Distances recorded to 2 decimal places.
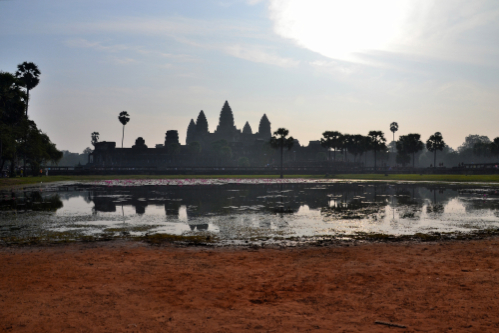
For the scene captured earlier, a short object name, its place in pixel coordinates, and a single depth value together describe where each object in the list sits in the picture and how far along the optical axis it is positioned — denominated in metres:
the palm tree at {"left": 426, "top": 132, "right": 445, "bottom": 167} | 85.94
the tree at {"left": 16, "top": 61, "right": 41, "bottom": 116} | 52.91
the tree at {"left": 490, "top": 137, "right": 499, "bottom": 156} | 82.46
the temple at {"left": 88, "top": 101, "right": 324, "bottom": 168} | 113.44
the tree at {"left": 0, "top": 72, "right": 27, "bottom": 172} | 39.88
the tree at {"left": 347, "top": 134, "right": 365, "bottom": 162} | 86.64
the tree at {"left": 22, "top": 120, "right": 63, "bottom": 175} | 46.44
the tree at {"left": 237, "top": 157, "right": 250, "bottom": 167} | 113.36
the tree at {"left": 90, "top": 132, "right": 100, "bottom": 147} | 129.80
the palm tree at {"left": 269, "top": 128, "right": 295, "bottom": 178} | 70.81
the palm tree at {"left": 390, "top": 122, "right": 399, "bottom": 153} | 110.12
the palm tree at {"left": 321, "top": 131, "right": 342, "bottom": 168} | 86.81
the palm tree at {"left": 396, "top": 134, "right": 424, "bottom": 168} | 90.12
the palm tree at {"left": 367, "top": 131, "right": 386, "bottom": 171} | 82.88
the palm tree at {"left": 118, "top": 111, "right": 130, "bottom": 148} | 97.25
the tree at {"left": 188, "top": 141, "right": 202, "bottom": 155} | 118.06
